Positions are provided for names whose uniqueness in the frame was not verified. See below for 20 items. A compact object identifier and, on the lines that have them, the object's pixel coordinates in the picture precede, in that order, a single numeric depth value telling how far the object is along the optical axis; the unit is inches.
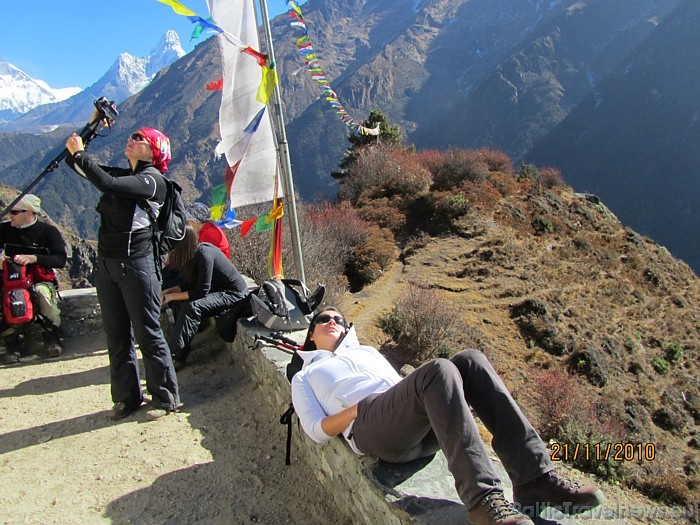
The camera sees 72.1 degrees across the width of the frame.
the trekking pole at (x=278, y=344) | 134.4
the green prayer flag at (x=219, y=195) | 160.7
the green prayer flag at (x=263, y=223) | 163.5
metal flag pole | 148.5
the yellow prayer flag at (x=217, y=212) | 163.6
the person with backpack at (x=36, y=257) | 162.4
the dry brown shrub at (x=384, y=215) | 582.9
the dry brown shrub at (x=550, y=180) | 811.4
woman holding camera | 110.0
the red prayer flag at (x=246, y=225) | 171.0
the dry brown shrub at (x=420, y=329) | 319.9
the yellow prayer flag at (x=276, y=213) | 160.7
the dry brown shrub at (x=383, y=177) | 661.3
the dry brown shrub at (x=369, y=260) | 455.8
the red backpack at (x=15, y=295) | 161.3
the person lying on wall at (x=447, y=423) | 65.7
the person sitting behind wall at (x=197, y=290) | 154.6
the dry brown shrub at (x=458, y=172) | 673.6
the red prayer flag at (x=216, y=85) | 153.5
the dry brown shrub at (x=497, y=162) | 802.2
